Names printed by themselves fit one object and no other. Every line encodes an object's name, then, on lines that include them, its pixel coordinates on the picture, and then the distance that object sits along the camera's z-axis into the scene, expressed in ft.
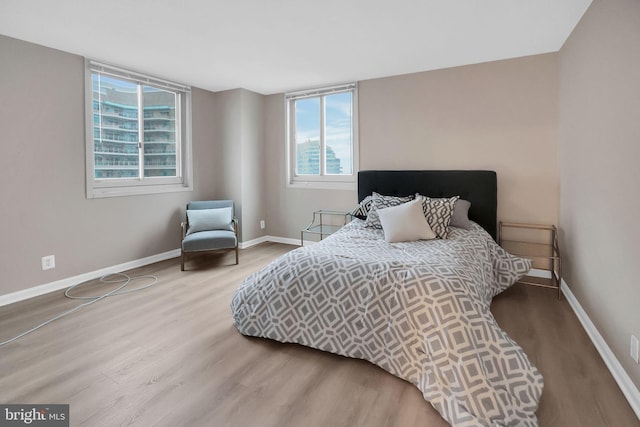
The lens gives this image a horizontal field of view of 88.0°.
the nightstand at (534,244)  11.39
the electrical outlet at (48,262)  10.71
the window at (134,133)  12.08
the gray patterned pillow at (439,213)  10.16
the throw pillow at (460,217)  11.16
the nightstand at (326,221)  15.28
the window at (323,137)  15.30
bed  5.24
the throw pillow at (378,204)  11.43
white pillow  9.75
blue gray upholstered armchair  12.94
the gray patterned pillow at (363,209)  12.75
